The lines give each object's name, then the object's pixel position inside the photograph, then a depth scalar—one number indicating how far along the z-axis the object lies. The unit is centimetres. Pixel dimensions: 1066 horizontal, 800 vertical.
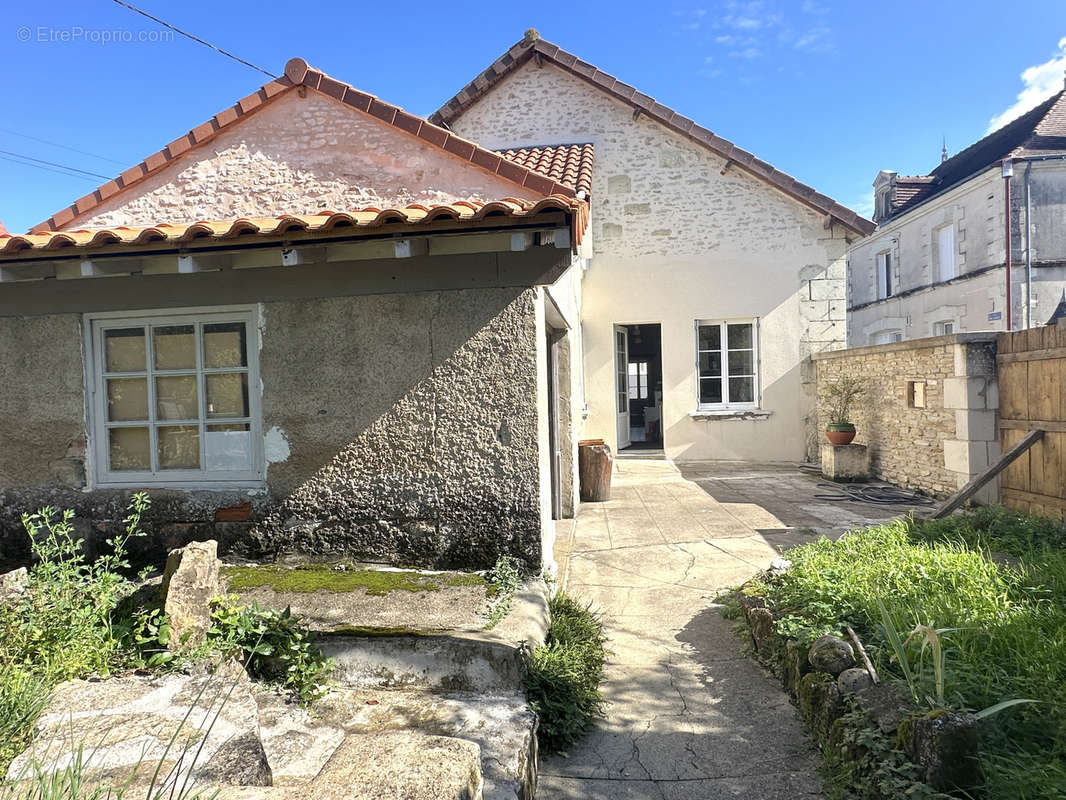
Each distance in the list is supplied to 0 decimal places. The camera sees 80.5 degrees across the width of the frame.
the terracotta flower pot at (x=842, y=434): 934
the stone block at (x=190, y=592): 306
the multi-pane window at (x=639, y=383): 1577
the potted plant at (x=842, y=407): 936
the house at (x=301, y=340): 404
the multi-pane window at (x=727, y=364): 1117
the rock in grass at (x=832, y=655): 293
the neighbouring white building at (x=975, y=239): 1466
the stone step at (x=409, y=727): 243
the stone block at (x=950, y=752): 212
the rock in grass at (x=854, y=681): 272
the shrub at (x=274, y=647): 306
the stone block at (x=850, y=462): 920
